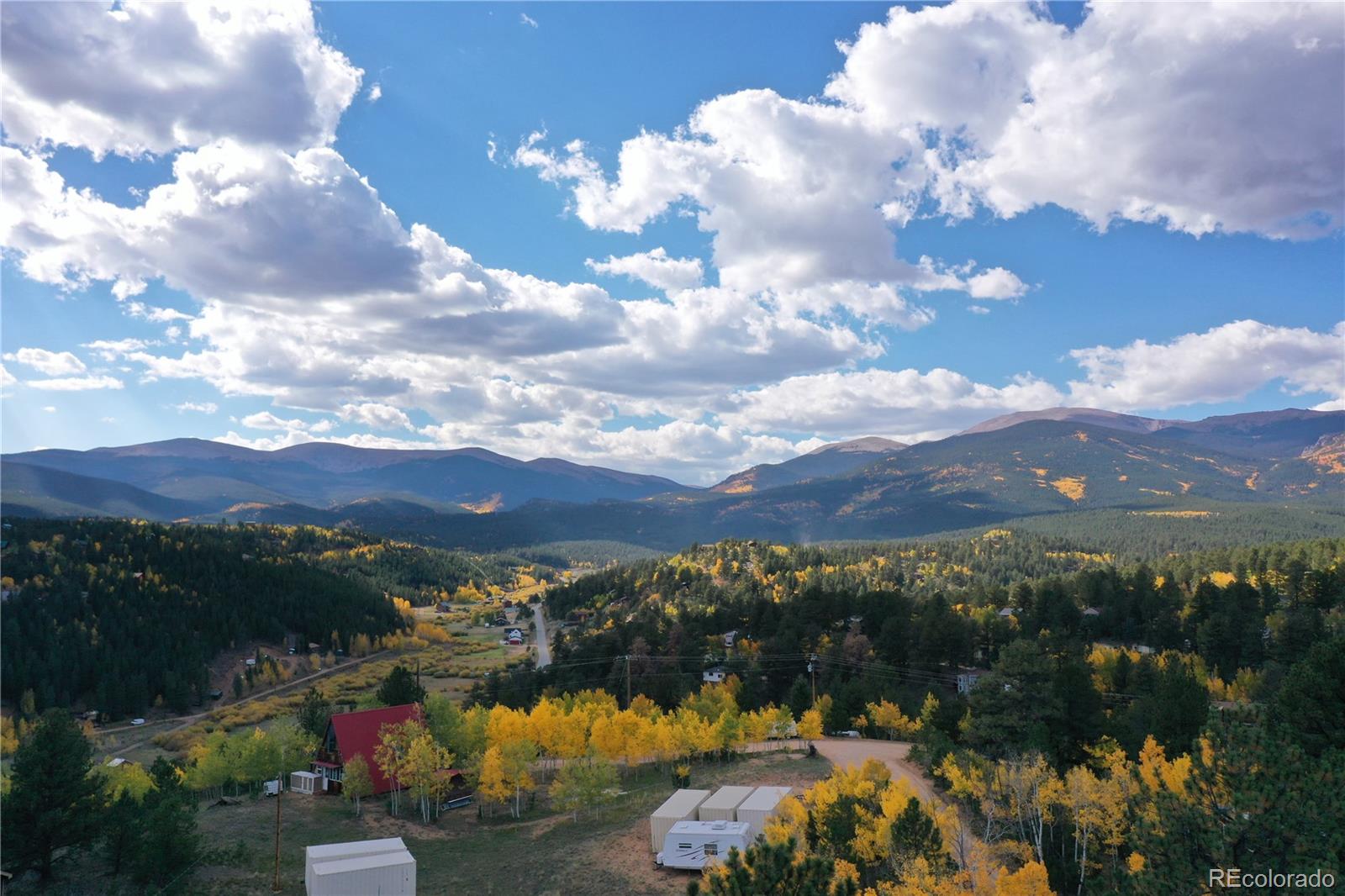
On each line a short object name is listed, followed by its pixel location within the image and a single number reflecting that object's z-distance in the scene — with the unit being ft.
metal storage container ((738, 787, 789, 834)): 139.74
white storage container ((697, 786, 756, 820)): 142.82
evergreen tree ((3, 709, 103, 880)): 113.91
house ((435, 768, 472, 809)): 191.01
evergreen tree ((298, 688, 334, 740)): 223.92
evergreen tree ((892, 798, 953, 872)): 103.60
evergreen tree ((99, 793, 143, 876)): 119.34
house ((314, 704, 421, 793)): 192.24
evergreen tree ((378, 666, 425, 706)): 240.32
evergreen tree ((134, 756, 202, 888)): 116.26
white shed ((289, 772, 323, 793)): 199.21
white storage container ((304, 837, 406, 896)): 123.13
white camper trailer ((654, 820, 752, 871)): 130.21
